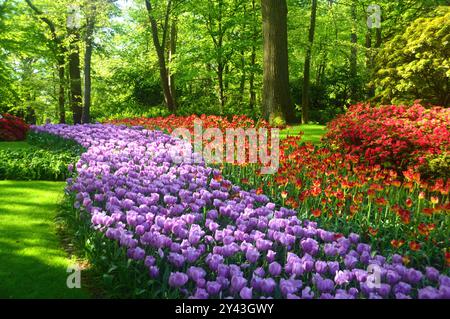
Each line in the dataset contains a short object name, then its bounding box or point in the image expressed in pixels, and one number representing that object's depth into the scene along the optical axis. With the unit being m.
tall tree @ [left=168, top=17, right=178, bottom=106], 23.91
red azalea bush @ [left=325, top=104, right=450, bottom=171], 7.81
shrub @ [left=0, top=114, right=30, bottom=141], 12.76
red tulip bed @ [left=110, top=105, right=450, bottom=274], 4.91
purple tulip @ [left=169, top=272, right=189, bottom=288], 3.33
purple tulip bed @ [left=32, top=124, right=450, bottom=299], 3.42
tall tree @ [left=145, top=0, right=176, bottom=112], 19.42
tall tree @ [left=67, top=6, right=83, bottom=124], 19.72
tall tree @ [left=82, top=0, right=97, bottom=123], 13.84
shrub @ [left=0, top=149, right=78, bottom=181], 8.08
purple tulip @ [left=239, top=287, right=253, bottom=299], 3.13
